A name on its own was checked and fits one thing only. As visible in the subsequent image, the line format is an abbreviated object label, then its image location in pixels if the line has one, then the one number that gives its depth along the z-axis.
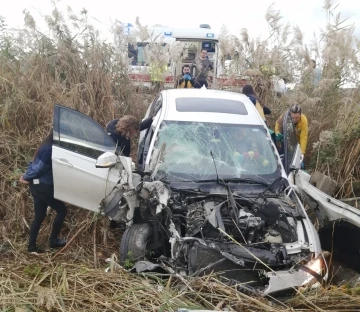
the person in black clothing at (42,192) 5.48
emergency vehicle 9.20
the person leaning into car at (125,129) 6.36
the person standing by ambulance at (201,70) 9.86
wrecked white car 4.19
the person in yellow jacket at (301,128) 7.19
